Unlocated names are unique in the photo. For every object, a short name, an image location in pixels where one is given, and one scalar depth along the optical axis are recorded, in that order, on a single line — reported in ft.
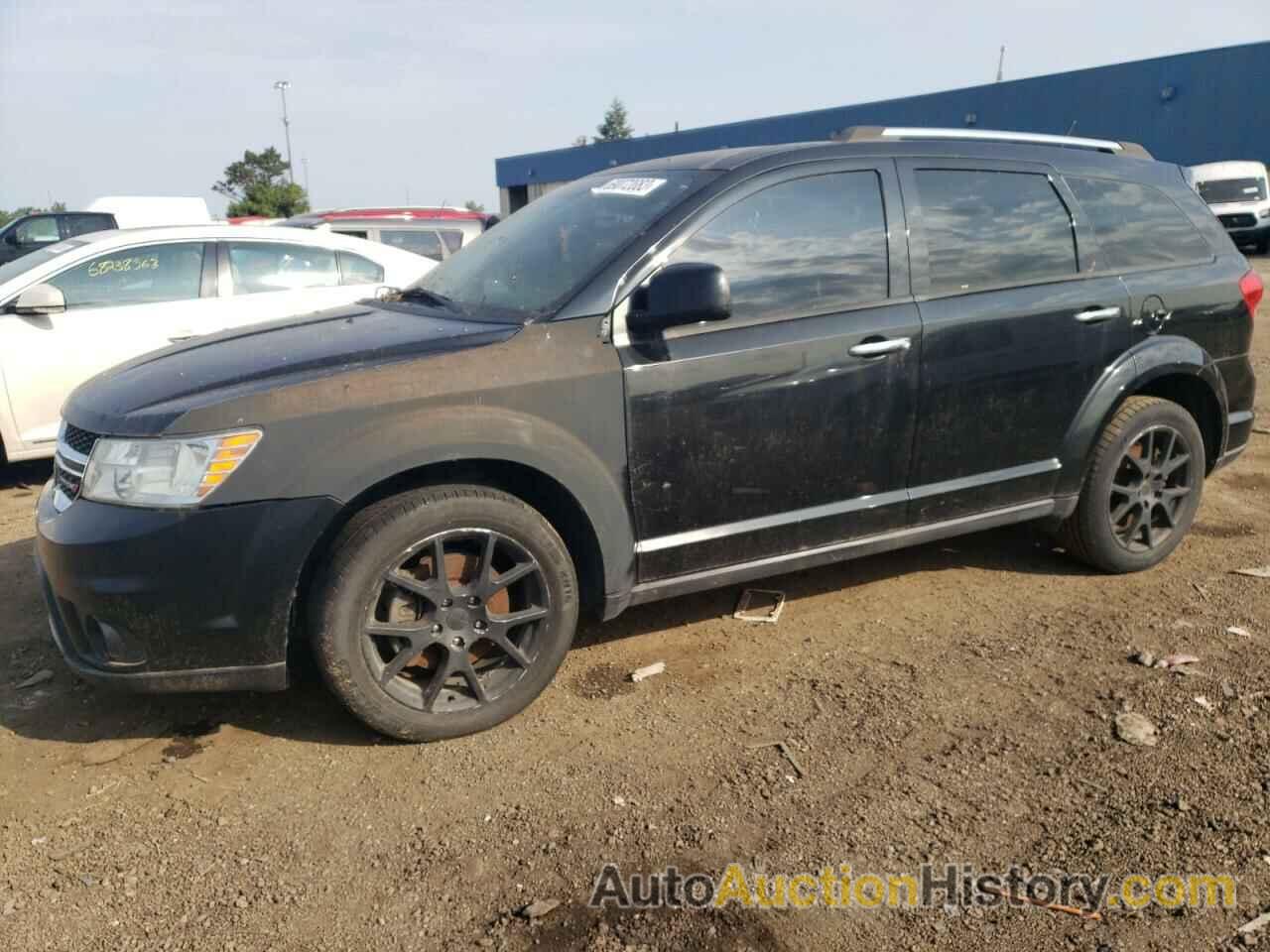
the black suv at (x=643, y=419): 9.26
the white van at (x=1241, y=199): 67.41
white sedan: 19.69
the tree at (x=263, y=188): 156.97
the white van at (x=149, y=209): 53.88
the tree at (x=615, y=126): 325.42
